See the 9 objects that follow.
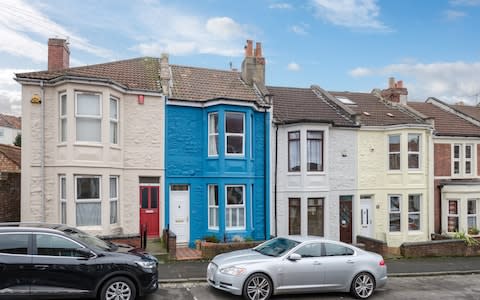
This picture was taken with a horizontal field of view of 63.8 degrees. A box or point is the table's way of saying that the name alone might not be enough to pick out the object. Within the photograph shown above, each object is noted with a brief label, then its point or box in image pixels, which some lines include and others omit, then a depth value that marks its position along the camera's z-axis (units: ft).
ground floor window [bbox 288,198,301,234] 55.62
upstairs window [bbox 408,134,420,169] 61.04
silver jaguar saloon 29.19
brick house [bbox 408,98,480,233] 64.49
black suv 25.27
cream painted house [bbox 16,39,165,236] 43.86
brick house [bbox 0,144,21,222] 48.29
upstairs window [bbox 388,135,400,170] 61.16
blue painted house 50.67
